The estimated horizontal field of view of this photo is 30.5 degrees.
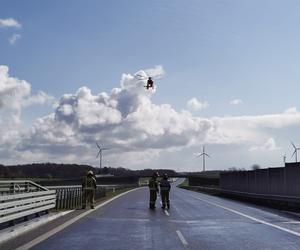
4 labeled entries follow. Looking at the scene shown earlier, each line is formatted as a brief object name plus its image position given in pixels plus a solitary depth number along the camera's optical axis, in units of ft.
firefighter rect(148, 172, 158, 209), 90.27
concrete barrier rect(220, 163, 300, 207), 93.80
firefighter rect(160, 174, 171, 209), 87.95
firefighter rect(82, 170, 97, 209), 89.35
